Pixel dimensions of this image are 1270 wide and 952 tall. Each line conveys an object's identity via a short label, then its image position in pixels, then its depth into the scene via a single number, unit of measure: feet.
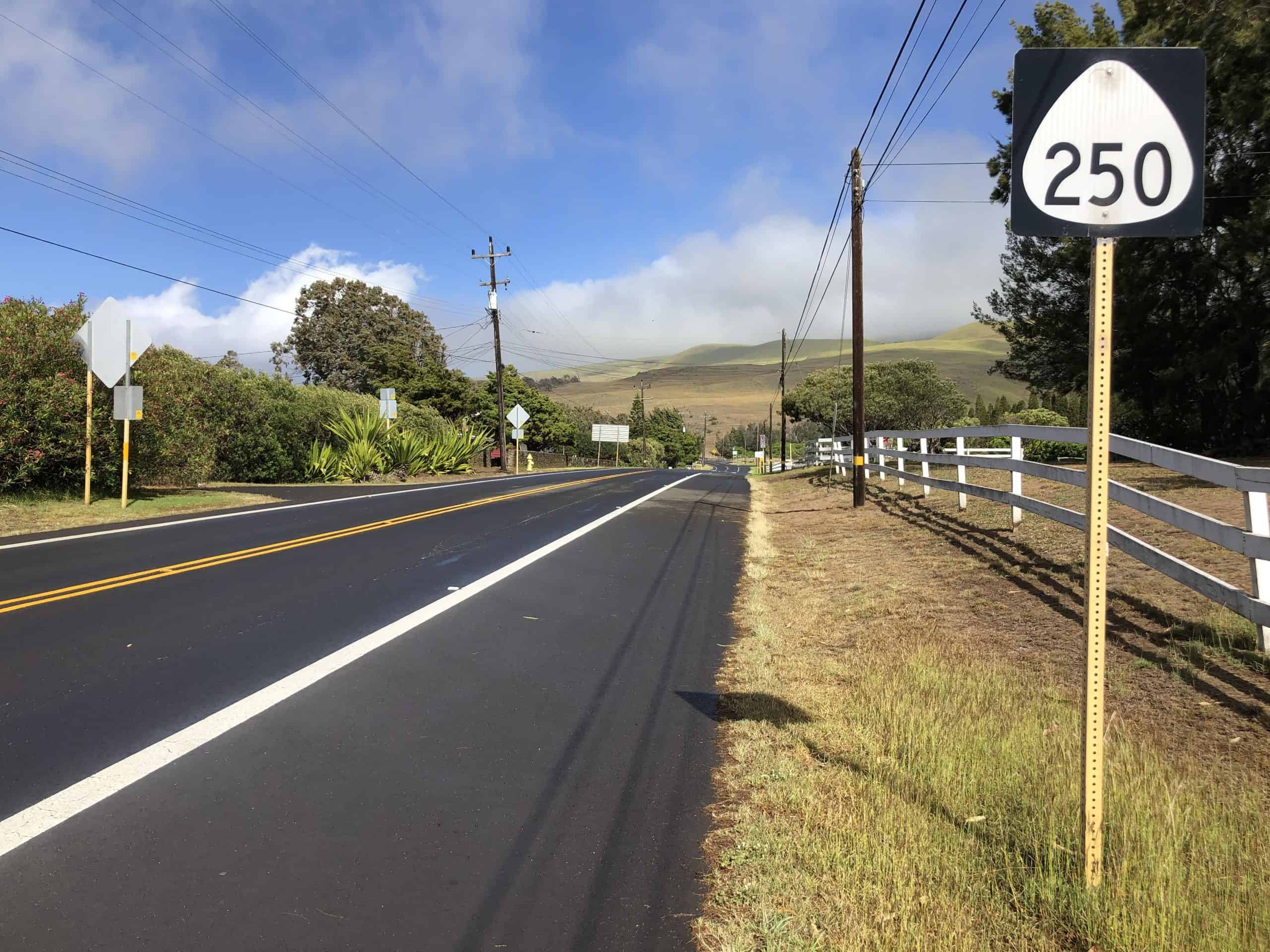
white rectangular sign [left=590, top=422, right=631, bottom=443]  271.49
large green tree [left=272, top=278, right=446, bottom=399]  203.82
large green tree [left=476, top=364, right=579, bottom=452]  235.81
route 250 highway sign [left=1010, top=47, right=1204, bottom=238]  10.87
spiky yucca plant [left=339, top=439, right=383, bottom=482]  99.50
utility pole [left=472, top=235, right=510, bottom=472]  151.43
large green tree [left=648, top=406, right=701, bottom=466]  426.92
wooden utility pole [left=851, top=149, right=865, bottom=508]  62.18
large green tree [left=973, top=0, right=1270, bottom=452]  63.05
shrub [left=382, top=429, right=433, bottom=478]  107.14
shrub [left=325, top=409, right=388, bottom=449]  101.45
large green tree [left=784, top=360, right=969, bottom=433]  215.31
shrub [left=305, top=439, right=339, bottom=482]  95.55
